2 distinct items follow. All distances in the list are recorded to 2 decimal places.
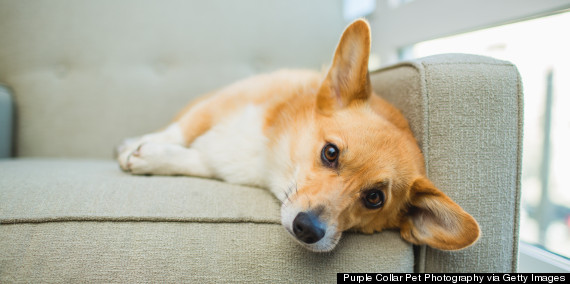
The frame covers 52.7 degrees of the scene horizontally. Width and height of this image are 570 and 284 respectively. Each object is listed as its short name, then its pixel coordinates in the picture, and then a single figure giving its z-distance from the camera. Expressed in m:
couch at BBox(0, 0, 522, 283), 0.48
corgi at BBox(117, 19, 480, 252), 0.51
